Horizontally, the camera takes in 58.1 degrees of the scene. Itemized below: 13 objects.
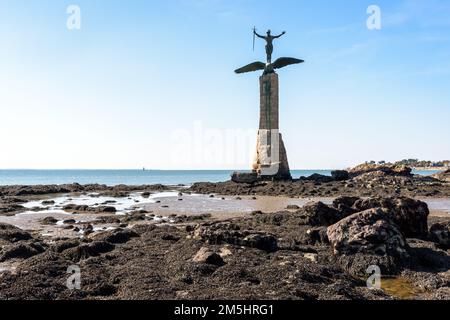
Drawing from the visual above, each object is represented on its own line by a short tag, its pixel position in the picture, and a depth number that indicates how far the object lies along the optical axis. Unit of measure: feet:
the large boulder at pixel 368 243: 27.94
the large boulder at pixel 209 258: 27.94
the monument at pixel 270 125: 134.10
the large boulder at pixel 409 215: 38.58
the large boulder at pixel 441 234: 35.32
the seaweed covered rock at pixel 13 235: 39.75
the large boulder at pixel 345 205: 43.02
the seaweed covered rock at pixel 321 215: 42.40
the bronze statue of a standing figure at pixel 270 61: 135.33
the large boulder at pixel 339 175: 137.28
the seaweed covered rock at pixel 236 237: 33.24
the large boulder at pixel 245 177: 130.52
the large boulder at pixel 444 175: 152.05
